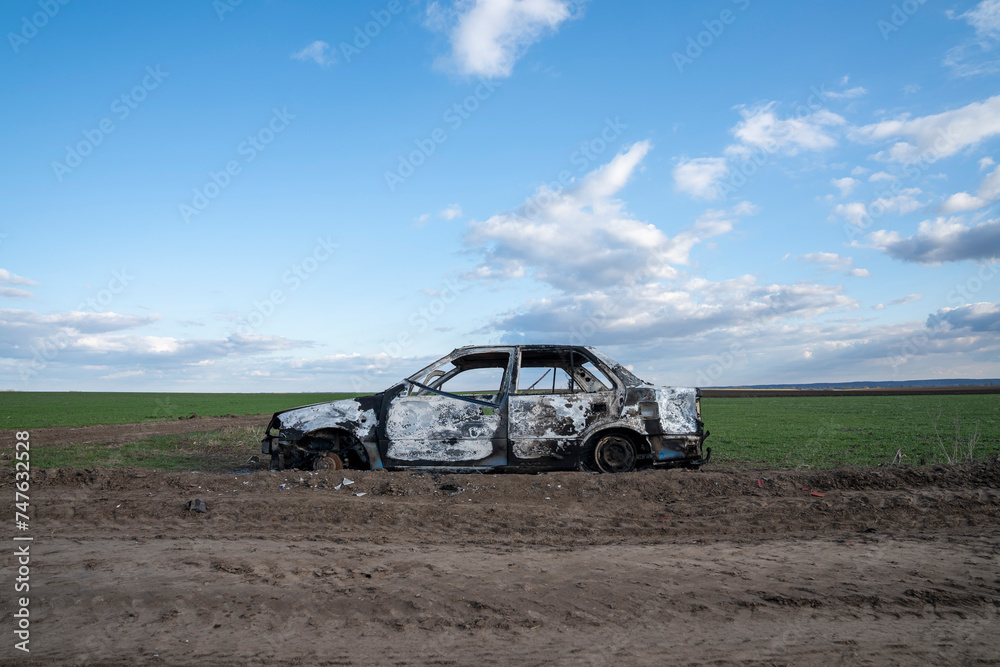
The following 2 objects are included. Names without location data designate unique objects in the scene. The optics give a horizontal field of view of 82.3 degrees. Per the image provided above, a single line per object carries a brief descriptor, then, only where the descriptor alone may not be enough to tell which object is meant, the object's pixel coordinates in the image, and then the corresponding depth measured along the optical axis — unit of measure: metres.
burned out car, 7.43
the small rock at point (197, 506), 6.03
